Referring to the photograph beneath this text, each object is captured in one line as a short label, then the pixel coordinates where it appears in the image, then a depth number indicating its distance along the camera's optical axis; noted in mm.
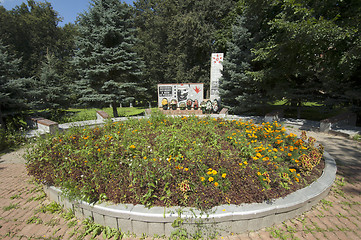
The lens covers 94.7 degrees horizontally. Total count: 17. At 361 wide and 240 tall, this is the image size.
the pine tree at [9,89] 6188
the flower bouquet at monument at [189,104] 10586
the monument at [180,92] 11172
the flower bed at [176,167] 2232
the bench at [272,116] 7836
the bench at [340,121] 6211
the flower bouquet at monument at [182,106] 10516
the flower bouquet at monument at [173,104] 10520
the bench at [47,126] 5855
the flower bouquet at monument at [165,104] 10762
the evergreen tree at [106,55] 9242
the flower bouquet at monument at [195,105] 10667
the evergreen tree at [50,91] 8531
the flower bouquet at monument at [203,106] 10020
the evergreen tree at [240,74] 9008
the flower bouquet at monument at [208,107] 9920
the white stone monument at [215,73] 10568
